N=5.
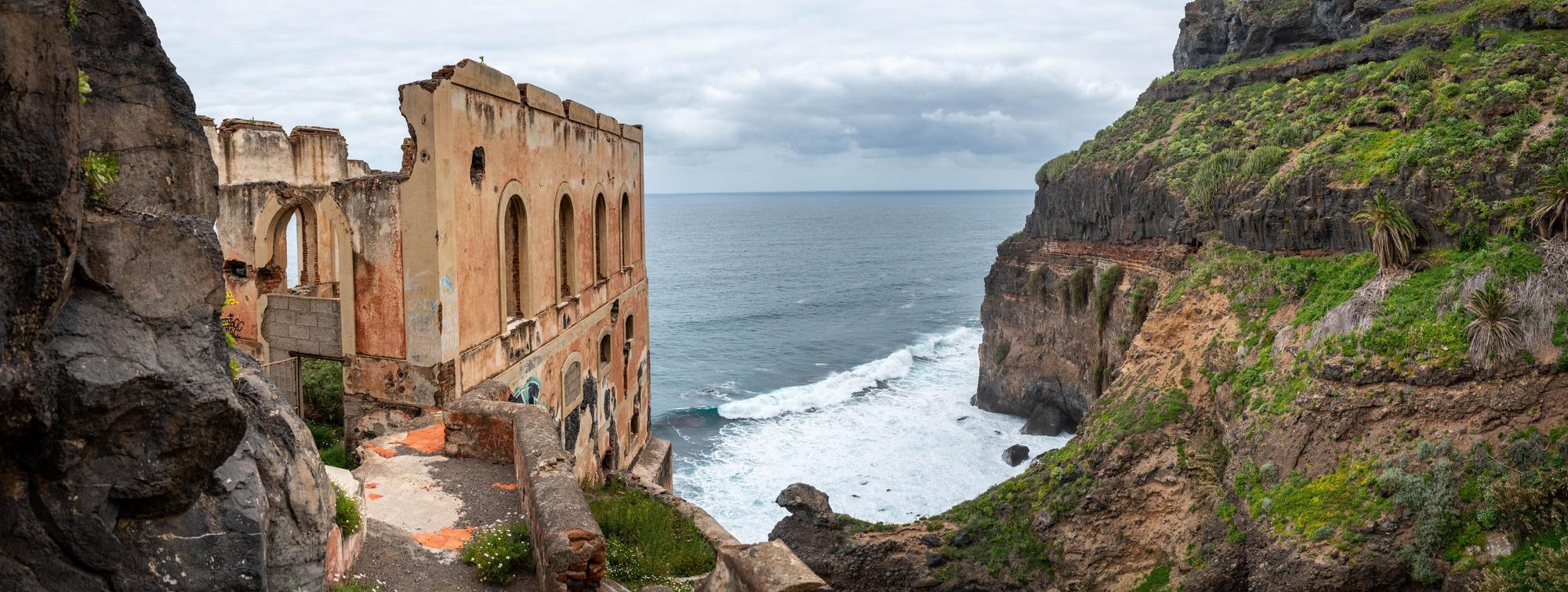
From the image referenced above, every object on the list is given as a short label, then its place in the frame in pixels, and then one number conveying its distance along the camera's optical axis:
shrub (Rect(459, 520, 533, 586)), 8.27
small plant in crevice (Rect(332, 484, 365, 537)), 7.70
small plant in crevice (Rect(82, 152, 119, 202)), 5.09
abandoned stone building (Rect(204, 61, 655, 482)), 13.27
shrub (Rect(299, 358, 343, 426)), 16.55
